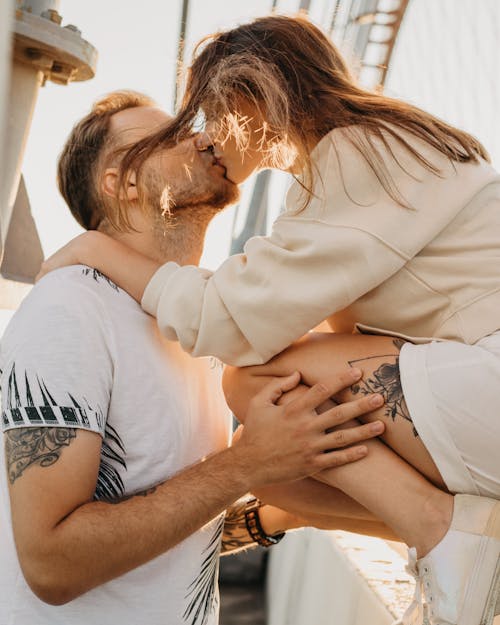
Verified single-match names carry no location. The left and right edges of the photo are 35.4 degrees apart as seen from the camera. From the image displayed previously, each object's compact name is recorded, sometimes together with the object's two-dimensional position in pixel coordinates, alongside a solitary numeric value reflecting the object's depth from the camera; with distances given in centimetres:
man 133
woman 122
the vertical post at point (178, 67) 187
